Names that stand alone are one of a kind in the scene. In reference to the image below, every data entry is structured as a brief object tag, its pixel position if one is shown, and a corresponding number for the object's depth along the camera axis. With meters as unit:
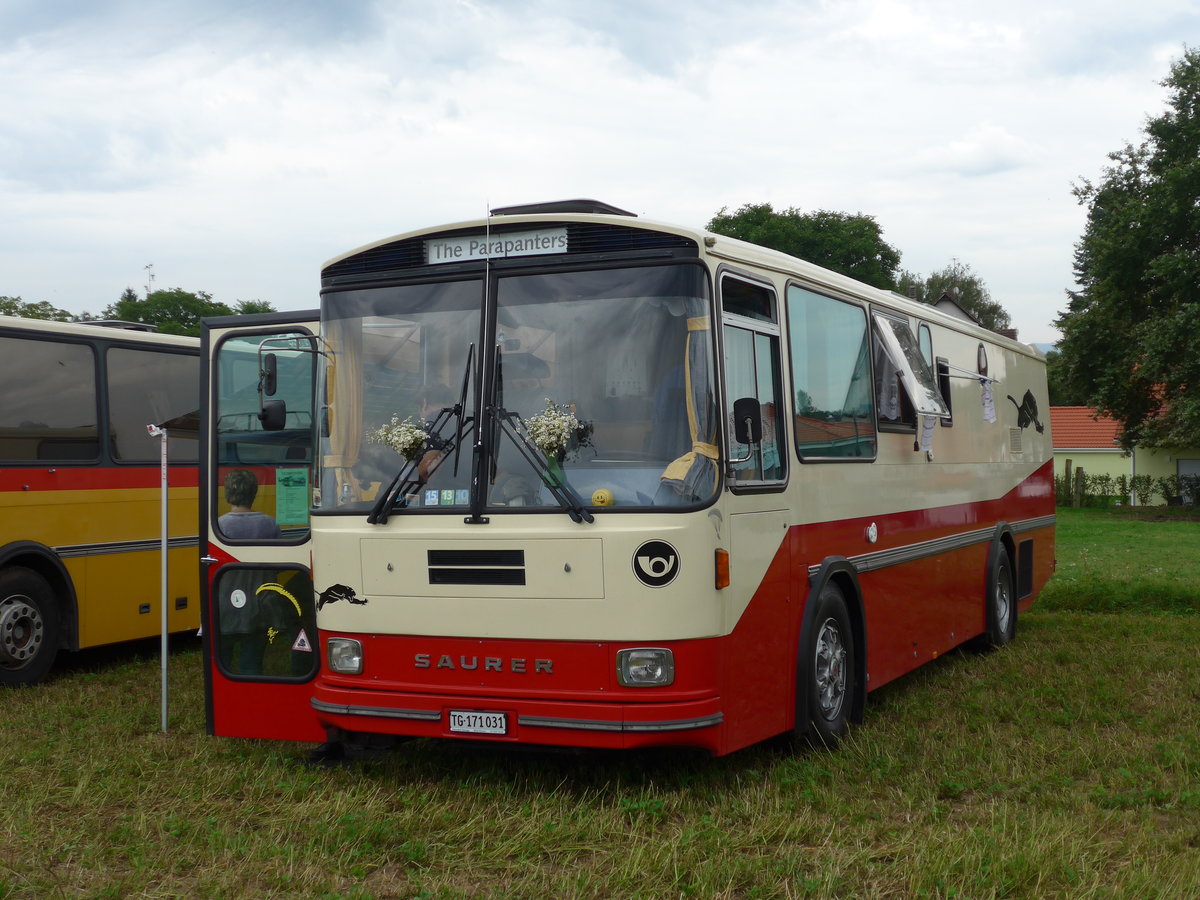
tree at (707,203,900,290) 56.06
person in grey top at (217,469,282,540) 7.64
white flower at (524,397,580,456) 6.45
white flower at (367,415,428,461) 6.73
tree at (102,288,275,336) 52.84
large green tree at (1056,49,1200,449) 21.84
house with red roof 65.19
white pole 8.34
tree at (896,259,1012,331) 79.75
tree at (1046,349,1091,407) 40.50
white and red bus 6.35
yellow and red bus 10.70
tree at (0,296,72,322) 42.69
